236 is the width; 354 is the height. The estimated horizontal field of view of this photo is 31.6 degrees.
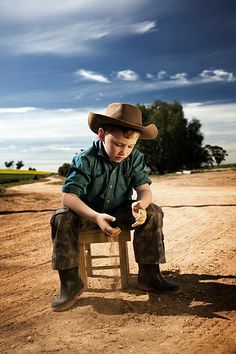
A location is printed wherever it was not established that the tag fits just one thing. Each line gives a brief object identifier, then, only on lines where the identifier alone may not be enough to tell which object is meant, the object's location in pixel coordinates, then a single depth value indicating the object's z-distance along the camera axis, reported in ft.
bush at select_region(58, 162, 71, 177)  104.23
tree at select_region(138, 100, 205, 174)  102.53
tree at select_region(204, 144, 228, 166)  121.01
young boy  10.87
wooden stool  11.37
